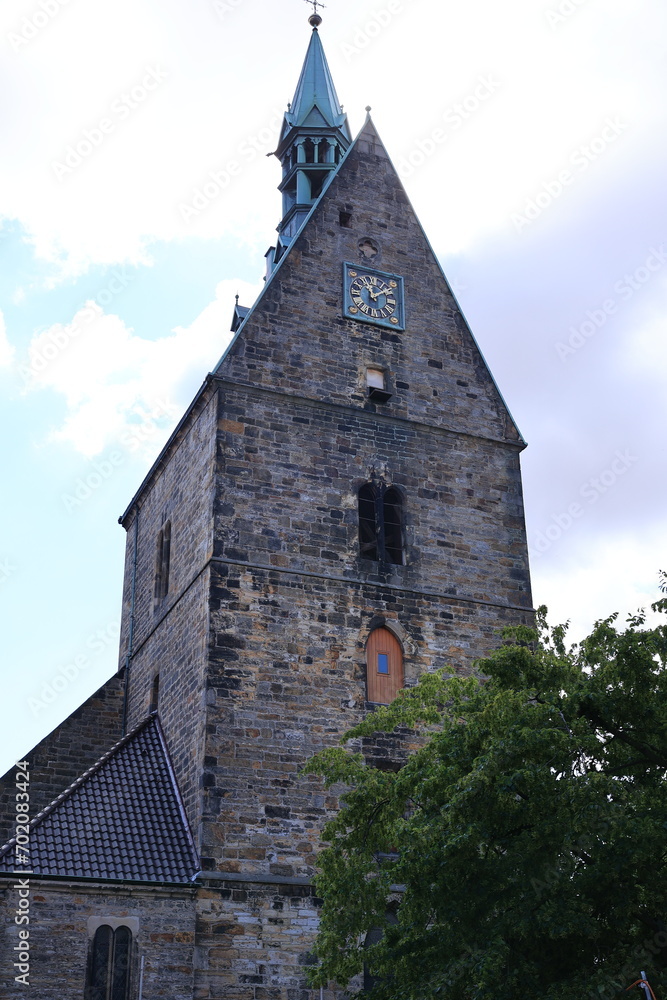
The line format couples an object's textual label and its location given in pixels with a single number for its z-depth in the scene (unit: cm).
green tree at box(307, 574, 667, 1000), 1330
